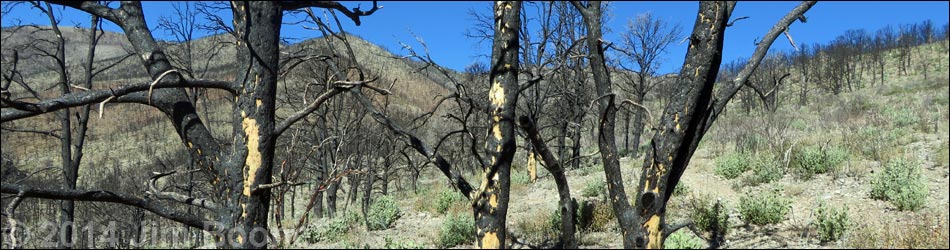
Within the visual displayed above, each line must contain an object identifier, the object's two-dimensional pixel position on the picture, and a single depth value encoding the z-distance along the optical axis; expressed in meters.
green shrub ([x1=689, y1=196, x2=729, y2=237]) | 6.84
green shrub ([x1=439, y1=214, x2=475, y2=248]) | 7.88
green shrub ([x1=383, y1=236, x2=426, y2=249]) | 7.56
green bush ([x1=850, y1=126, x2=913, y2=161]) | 9.60
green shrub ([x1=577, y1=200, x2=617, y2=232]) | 7.58
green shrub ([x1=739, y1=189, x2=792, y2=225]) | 6.73
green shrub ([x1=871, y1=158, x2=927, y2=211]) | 6.57
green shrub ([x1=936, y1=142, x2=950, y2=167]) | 8.41
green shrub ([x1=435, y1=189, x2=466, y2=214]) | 10.34
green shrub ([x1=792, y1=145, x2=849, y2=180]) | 8.94
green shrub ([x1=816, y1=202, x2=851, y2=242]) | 5.92
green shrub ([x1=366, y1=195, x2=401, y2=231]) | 9.75
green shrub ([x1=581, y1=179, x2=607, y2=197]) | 9.81
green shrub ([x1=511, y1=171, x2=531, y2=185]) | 13.49
